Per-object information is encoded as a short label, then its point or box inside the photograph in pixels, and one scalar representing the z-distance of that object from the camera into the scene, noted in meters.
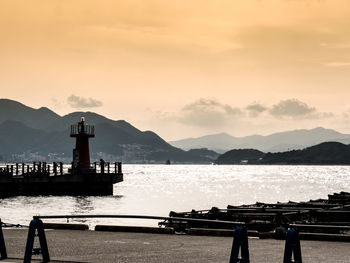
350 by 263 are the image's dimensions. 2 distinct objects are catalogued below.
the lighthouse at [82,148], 86.75
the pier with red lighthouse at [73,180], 85.81
